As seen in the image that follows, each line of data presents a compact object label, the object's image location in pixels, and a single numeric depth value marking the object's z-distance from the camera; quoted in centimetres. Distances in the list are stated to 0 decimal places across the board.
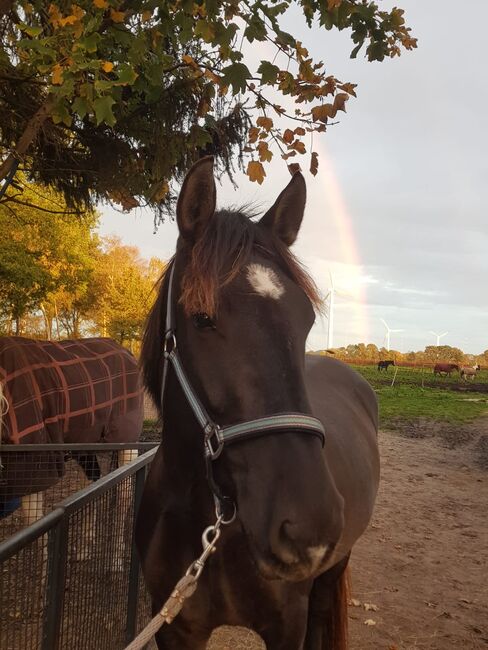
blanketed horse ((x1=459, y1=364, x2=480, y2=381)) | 3594
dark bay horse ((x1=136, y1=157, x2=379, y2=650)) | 134
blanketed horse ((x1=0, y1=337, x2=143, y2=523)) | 337
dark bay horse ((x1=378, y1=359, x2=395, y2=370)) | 3872
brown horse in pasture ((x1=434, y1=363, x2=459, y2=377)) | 3759
